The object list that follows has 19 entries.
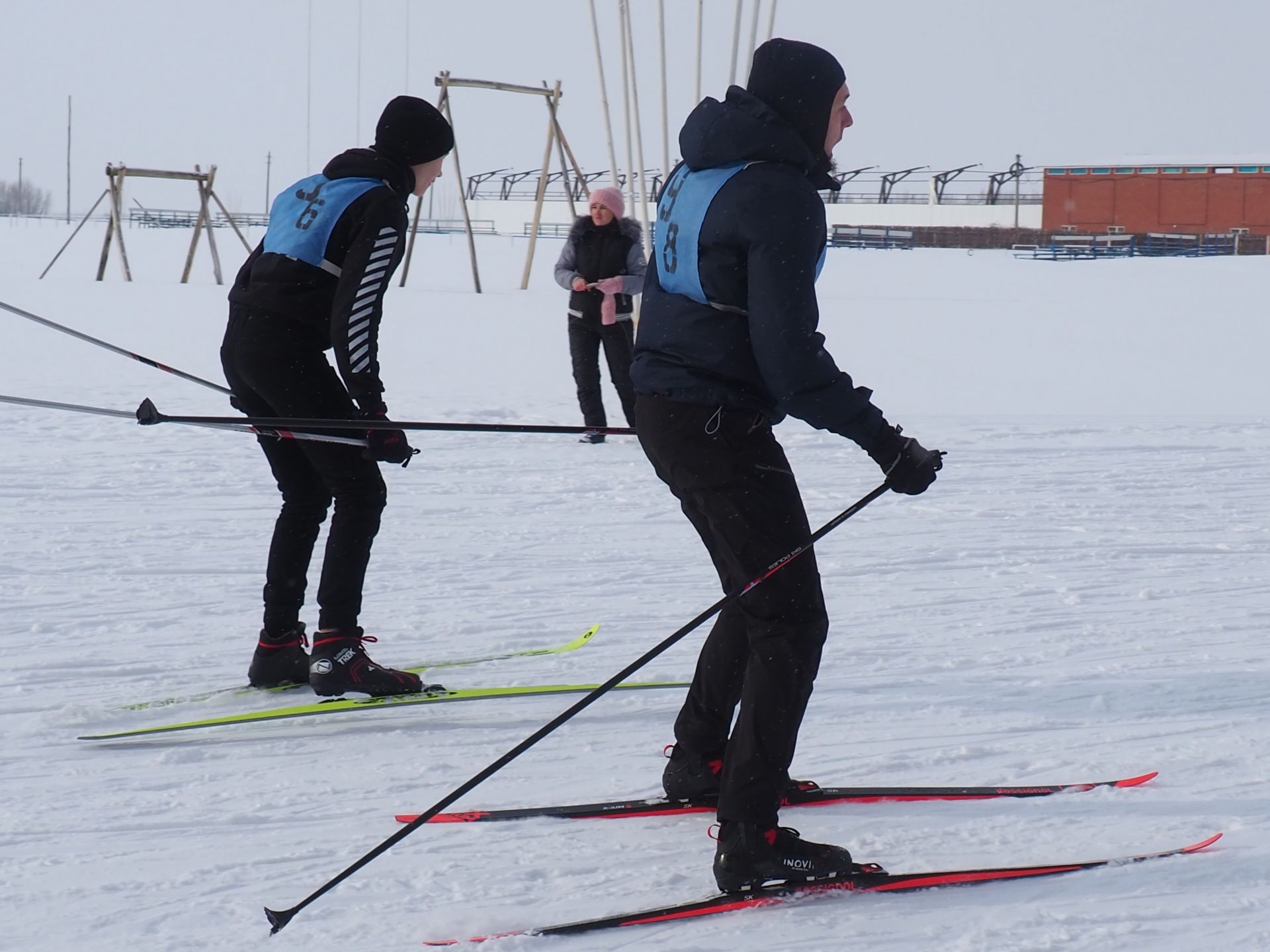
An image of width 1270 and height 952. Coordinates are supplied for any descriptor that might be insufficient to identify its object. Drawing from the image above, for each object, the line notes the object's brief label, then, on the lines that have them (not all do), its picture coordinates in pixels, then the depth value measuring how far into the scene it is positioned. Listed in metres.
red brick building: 87.31
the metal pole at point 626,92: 15.24
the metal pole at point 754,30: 14.40
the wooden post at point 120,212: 33.37
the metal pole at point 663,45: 14.93
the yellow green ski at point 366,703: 6.01
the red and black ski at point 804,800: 5.16
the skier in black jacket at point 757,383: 4.24
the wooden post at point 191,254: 32.94
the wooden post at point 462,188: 26.52
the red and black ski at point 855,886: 4.42
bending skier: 5.92
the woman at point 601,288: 13.84
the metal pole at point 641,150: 15.09
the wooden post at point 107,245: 33.72
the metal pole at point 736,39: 14.52
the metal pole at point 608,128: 15.88
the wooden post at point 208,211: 33.34
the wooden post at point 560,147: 27.86
